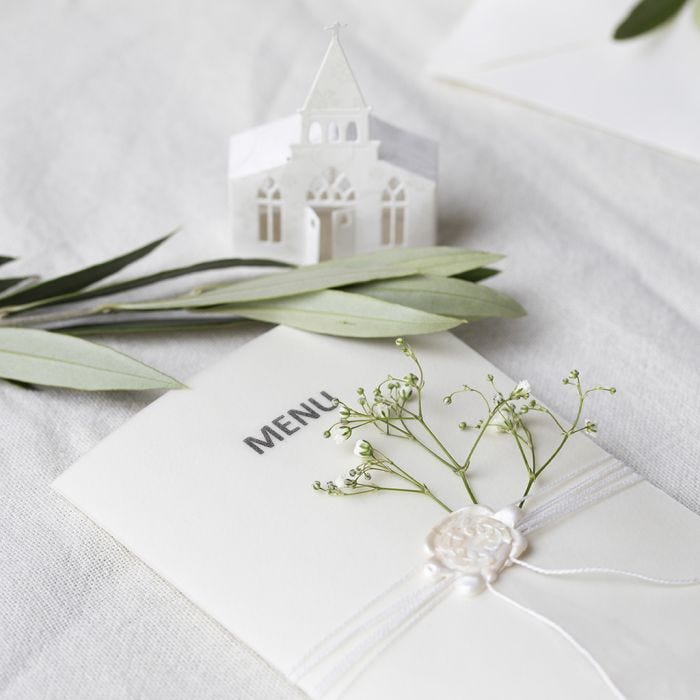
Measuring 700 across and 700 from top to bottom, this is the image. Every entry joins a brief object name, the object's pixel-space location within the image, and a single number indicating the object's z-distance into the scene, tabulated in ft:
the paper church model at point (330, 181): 2.11
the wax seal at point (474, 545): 1.73
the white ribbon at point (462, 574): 1.68
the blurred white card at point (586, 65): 2.44
